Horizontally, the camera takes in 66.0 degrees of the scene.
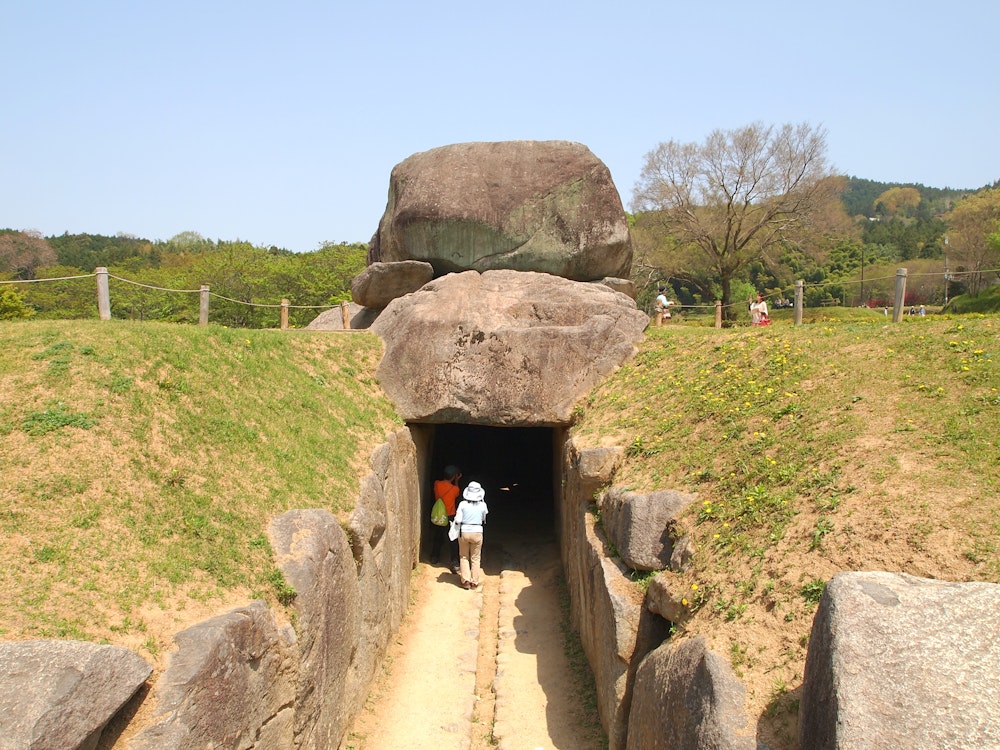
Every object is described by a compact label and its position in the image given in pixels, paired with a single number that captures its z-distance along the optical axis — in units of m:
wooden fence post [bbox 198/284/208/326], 13.77
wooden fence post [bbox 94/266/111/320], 10.98
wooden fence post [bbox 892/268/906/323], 13.48
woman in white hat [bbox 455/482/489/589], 13.18
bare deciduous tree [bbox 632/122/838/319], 30.42
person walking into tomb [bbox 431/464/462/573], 14.13
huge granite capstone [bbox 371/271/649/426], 13.68
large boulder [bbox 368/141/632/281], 16.34
